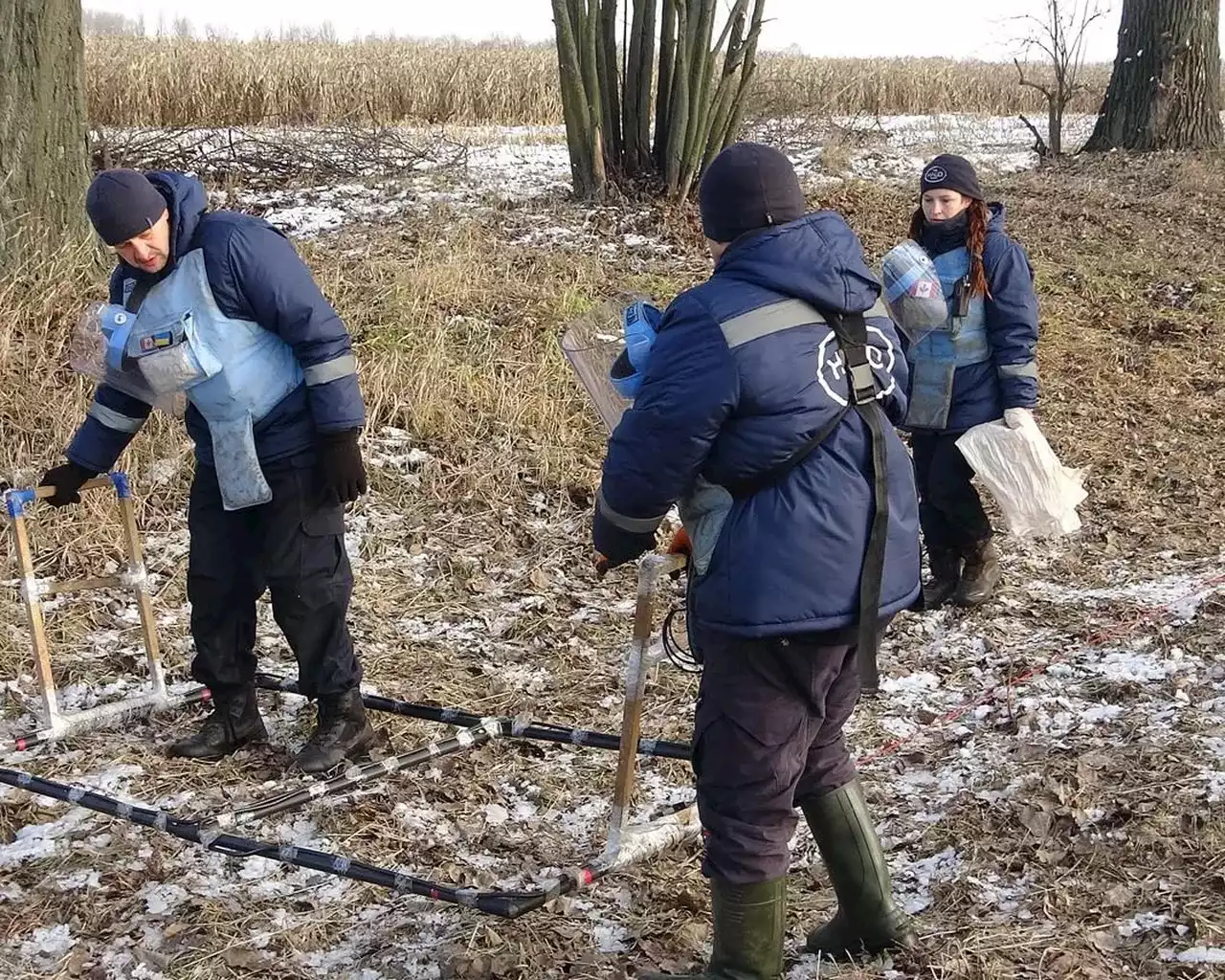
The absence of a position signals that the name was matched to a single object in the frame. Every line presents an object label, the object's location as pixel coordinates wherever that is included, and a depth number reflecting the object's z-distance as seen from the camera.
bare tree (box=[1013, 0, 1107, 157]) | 14.58
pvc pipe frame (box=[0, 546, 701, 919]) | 3.17
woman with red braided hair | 4.95
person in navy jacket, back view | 2.52
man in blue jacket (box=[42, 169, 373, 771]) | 3.72
